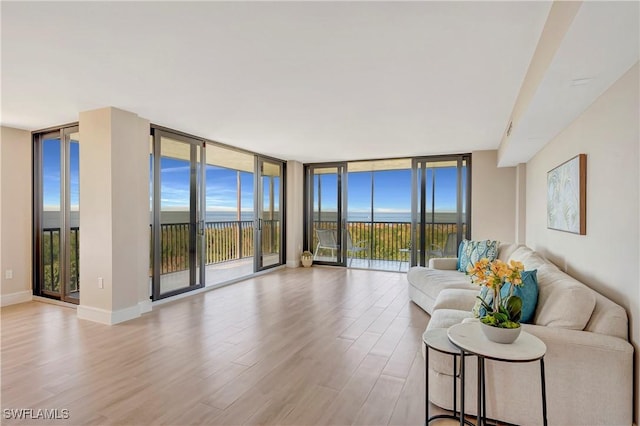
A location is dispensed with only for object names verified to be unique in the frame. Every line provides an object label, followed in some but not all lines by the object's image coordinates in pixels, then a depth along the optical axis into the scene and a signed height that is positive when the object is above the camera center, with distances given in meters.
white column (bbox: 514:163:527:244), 5.30 +0.08
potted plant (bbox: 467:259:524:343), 1.67 -0.53
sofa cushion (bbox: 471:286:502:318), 2.12 -0.68
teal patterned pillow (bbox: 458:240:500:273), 4.30 -0.58
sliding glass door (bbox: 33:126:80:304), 4.44 -0.05
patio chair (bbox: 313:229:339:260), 7.39 -0.69
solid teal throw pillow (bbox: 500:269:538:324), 2.17 -0.58
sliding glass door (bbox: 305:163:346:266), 7.36 -0.08
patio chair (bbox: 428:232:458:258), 6.20 -0.73
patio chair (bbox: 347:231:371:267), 7.40 -0.90
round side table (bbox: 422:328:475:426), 1.81 -0.79
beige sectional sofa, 1.76 -0.94
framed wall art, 2.58 +0.12
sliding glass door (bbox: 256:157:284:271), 6.65 -0.12
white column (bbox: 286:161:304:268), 7.39 -0.03
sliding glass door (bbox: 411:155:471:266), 6.19 +0.06
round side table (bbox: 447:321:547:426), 1.55 -0.70
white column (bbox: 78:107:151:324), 3.69 -0.06
